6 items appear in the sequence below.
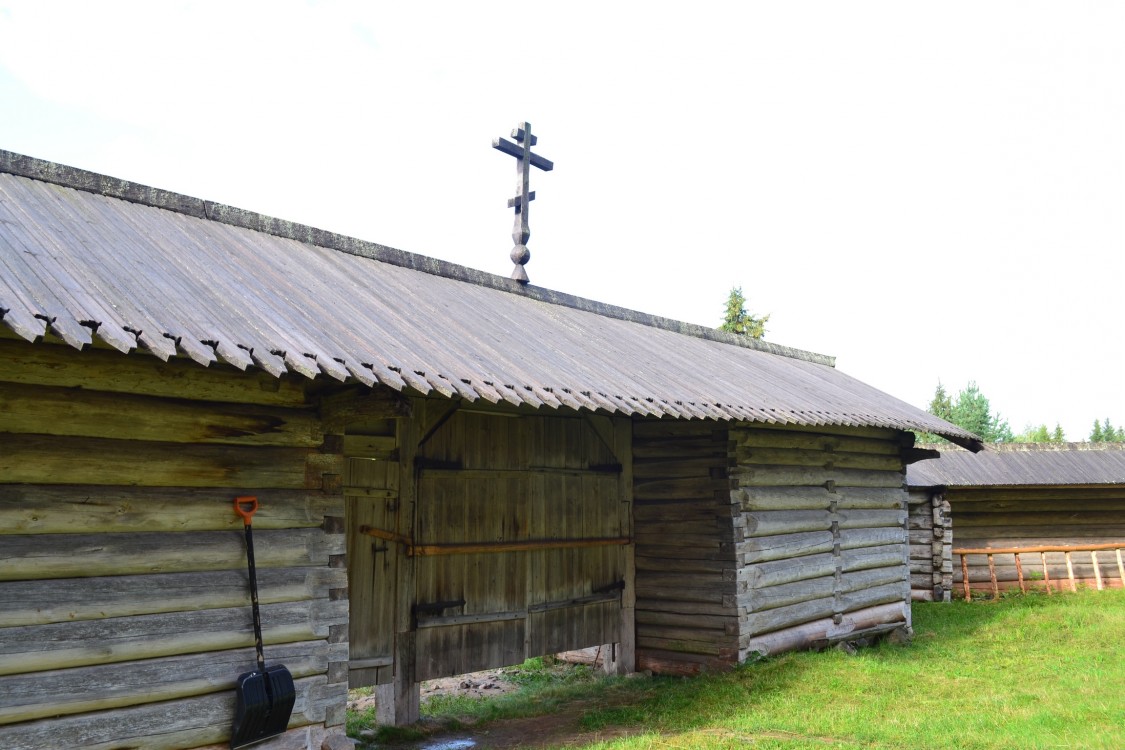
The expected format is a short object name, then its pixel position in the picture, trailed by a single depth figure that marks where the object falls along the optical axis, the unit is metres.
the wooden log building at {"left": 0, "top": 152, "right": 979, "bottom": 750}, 4.70
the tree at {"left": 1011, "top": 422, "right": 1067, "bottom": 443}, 60.51
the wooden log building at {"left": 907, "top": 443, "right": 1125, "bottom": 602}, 16.72
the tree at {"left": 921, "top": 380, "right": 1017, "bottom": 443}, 53.56
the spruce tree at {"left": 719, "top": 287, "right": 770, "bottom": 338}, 37.97
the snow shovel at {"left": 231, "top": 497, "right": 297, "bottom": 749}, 5.13
